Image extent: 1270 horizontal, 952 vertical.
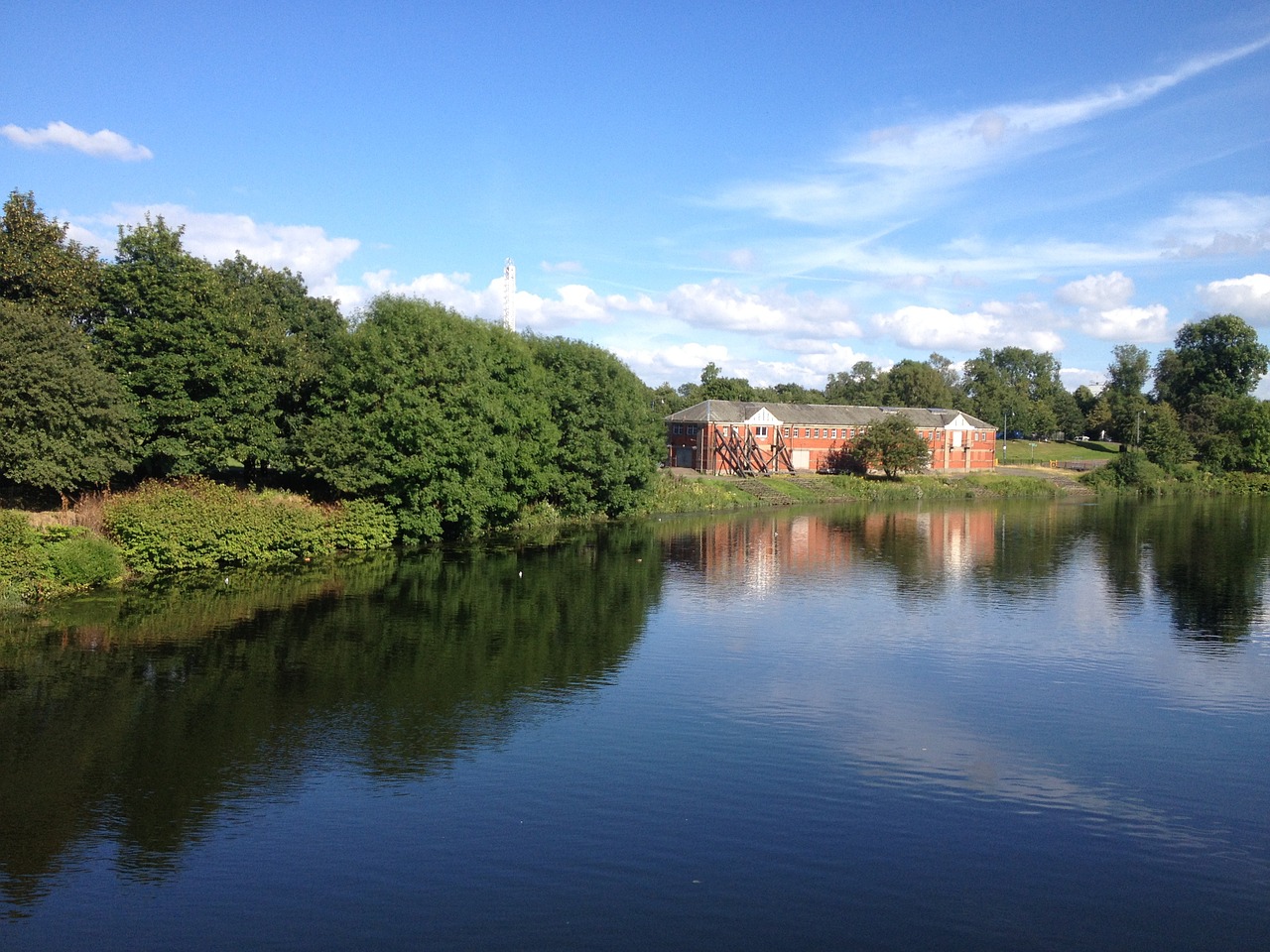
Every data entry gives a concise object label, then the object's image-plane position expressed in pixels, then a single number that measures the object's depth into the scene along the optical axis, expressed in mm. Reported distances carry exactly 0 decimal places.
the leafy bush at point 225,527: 33062
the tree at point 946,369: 152375
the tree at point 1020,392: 122062
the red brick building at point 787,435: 82875
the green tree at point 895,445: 81562
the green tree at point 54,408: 30969
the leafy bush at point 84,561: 29875
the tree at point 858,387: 133125
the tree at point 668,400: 97600
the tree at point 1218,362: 108000
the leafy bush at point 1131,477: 85812
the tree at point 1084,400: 135375
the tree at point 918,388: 122375
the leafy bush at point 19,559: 27953
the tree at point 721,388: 108500
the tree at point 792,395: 123625
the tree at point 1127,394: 113000
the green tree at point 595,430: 55844
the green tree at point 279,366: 39094
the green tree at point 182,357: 36812
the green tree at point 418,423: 41031
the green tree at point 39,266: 35500
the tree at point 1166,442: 91125
